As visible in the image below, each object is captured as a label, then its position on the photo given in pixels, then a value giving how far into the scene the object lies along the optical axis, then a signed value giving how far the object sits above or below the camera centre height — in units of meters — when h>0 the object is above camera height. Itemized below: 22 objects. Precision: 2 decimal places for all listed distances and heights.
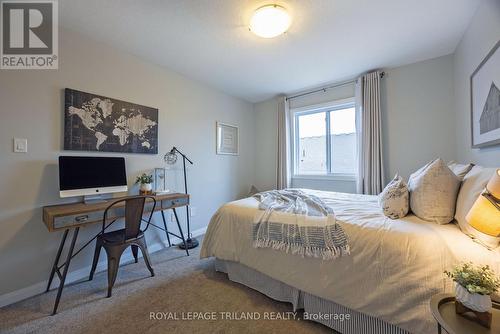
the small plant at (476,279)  0.81 -0.46
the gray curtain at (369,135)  2.94 +0.46
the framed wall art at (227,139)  3.72 +0.53
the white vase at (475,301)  0.81 -0.53
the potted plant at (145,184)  2.47 -0.20
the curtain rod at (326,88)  3.25 +1.33
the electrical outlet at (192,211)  3.26 -0.69
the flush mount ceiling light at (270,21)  1.75 +1.28
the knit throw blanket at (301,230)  1.43 -0.48
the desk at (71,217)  1.65 -0.42
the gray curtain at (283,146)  3.89 +0.39
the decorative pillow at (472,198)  1.06 -0.20
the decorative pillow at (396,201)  1.55 -0.26
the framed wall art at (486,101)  1.52 +0.53
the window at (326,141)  3.44 +0.46
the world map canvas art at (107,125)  2.08 +0.48
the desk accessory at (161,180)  2.80 -0.17
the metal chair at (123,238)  1.83 -0.67
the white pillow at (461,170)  1.58 -0.03
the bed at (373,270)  1.11 -0.68
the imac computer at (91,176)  1.94 -0.09
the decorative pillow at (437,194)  1.39 -0.19
